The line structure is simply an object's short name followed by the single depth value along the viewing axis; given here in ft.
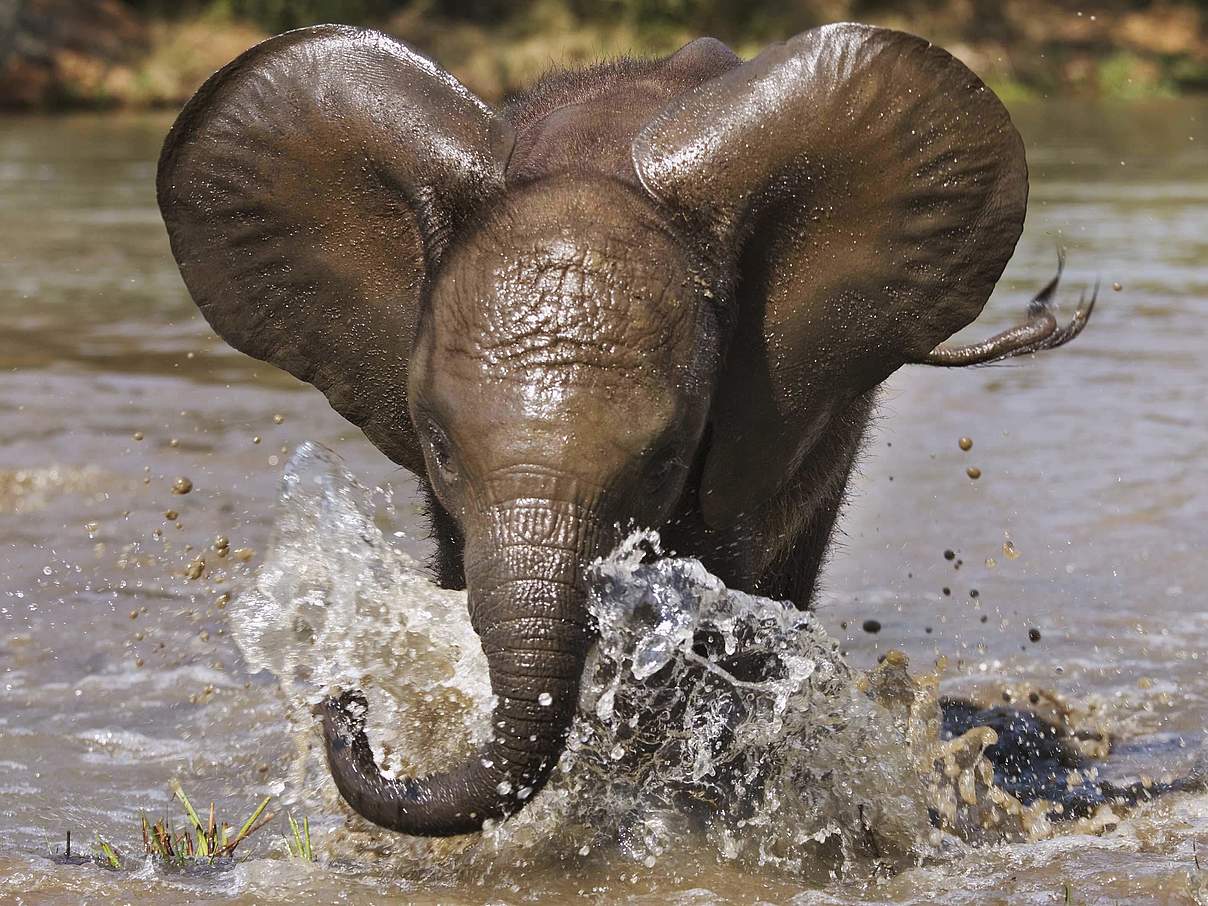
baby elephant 24.32
